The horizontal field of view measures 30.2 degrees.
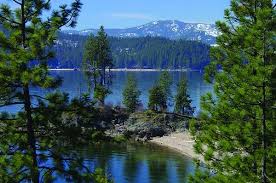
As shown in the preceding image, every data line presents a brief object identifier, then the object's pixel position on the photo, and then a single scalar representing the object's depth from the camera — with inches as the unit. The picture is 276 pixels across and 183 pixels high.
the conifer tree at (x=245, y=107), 761.6
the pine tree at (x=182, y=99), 4160.9
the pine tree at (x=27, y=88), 584.1
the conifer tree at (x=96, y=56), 4082.2
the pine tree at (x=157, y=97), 3883.9
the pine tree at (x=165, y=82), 4379.4
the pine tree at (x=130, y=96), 3944.4
